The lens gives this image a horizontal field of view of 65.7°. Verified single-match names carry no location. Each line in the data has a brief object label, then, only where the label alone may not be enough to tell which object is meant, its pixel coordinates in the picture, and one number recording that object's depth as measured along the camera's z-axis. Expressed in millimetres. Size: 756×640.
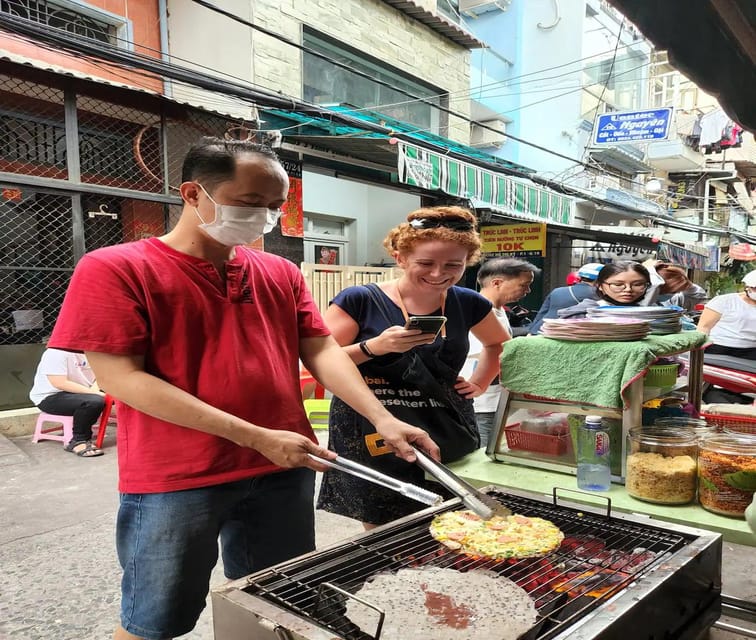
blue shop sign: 11289
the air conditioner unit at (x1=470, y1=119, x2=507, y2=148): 14438
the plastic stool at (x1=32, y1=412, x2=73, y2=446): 6059
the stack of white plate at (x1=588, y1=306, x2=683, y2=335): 2449
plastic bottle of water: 2080
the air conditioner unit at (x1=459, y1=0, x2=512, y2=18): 13570
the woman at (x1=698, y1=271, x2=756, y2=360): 5211
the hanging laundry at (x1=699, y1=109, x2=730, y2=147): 19062
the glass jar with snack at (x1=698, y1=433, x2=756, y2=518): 1780
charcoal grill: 1219
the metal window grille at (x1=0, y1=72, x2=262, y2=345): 6727
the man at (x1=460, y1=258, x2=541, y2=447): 4121
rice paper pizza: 1589
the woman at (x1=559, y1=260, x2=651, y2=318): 3635
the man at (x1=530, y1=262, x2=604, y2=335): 5370
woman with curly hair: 2248
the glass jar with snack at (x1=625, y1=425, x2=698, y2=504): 1912
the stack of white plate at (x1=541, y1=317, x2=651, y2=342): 2201
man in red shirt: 1546
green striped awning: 7832
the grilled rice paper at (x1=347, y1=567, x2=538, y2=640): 1211
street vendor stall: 2113
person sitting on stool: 5953
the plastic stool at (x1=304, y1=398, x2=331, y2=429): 5606
